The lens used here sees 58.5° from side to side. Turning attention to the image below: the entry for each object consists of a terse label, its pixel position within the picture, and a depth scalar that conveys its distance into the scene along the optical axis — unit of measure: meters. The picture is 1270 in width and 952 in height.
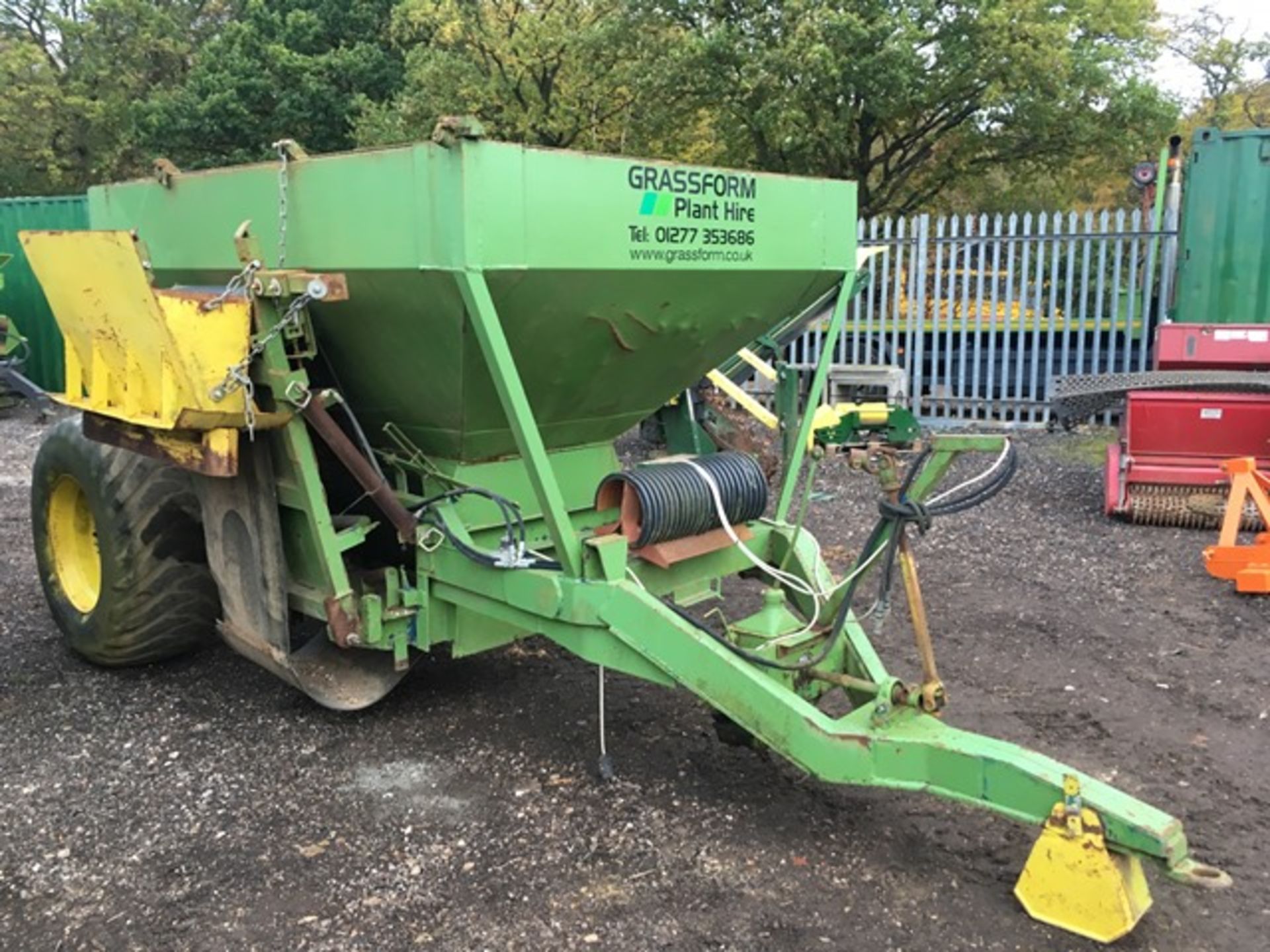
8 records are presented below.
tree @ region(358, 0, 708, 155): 17.25
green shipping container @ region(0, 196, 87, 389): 13.54
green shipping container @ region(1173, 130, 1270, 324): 9.28
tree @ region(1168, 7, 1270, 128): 22.44
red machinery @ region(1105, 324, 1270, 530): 6.59
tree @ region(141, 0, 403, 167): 23.67
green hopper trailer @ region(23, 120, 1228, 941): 3.02
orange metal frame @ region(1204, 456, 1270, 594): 5.43
